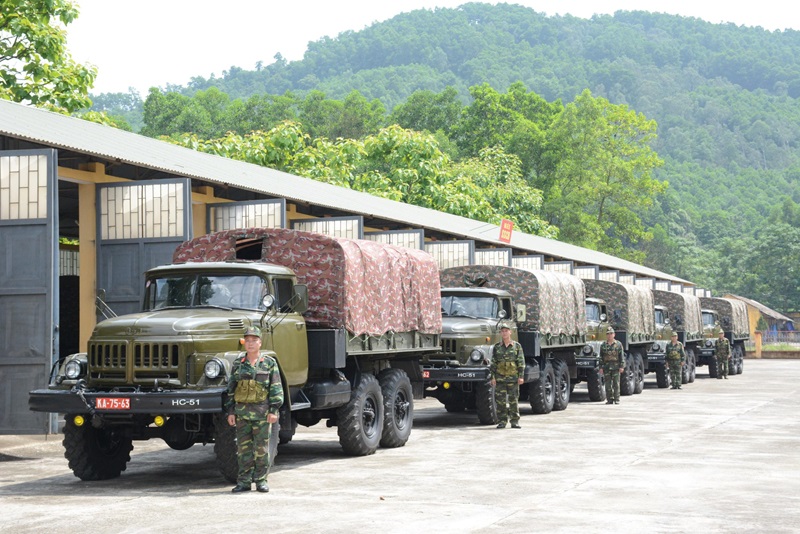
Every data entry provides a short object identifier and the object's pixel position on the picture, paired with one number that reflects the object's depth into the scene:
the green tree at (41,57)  32.94
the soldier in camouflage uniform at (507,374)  18.98
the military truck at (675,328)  34.47
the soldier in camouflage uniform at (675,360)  33.00
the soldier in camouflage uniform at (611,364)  26.33
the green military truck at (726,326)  41.44
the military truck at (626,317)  30.27
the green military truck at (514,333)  19.86
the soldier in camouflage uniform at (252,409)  11.63
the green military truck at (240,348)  11.98
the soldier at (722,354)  40.09
